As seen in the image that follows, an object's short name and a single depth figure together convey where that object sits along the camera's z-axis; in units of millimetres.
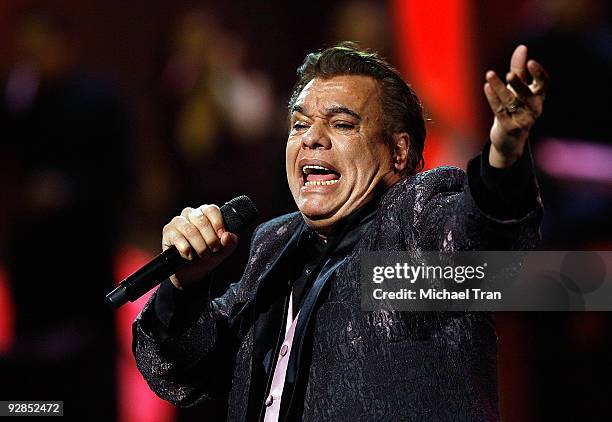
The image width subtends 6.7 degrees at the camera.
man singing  6755
